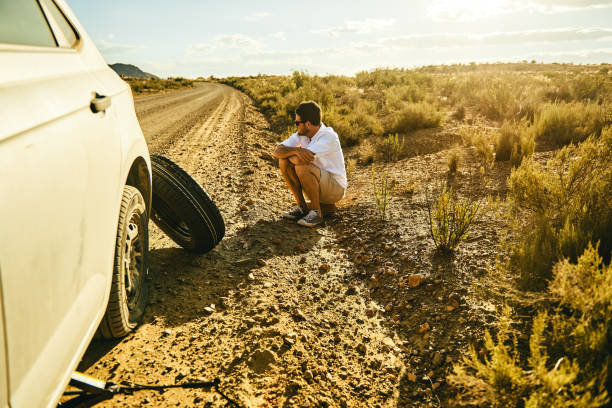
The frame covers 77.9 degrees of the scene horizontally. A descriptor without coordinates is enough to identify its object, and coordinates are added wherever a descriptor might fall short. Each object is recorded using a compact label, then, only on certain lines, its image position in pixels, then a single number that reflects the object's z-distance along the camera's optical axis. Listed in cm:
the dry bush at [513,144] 549
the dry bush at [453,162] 574
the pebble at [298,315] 291
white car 104
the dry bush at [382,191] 469
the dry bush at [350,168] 690
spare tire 307
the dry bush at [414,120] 889
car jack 178
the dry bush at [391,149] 736
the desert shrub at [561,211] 260
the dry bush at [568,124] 630
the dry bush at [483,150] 587
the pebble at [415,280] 331
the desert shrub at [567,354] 156
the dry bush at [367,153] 753
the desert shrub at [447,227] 356
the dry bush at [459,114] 990
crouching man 466
